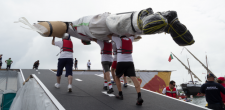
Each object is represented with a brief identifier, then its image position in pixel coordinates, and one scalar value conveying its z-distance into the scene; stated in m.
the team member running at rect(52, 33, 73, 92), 4.75
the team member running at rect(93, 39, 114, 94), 4.88
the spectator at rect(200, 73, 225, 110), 3.91
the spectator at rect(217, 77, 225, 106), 4.46
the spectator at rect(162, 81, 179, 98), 5.56
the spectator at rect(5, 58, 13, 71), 16.21
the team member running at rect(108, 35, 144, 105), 3.77
